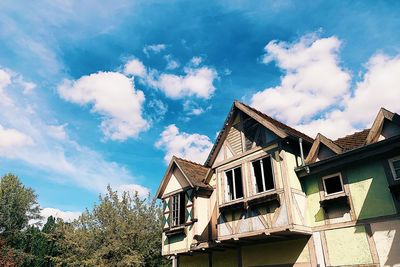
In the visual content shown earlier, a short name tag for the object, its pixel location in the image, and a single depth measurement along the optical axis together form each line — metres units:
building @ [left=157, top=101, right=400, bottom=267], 10.62
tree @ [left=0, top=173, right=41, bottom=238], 40.69
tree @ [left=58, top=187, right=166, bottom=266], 25.39
